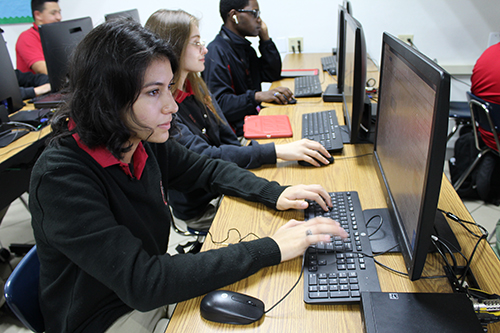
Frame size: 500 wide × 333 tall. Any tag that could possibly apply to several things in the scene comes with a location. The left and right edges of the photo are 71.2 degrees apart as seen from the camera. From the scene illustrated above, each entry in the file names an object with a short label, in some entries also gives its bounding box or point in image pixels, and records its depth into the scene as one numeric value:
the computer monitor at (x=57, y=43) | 1.90
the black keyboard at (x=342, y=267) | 0.68
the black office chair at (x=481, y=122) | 1.85
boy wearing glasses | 1.96
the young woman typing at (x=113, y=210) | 0.69
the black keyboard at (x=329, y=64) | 2.31
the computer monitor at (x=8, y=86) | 1.90
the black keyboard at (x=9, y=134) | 1.76
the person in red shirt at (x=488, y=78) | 1.85
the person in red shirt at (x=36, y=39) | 2.89
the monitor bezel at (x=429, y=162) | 0.46
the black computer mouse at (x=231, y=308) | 0.65
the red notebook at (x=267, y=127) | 1.47
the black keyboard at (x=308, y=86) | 1.94
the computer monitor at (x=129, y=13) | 2.35
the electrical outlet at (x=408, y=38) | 2.83
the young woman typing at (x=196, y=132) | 1.23
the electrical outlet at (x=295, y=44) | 3.09
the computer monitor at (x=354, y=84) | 1.07
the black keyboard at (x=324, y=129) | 1.28
